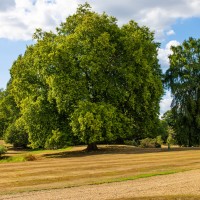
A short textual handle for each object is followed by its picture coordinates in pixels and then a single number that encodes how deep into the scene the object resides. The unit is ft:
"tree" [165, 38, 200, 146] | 183.32
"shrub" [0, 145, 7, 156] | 142.28
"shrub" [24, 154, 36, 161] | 119.34
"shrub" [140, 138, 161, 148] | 182.59
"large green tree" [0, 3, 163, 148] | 134.82
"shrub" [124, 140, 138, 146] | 190.68
